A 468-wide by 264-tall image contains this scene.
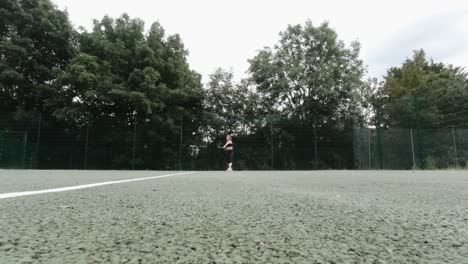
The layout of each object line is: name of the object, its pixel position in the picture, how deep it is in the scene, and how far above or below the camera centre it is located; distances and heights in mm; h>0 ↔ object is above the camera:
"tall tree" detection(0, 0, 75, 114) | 17609 +6657
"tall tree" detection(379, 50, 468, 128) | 13430 +4958
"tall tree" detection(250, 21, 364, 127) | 18859 +5720
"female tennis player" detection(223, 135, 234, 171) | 11225 +518
